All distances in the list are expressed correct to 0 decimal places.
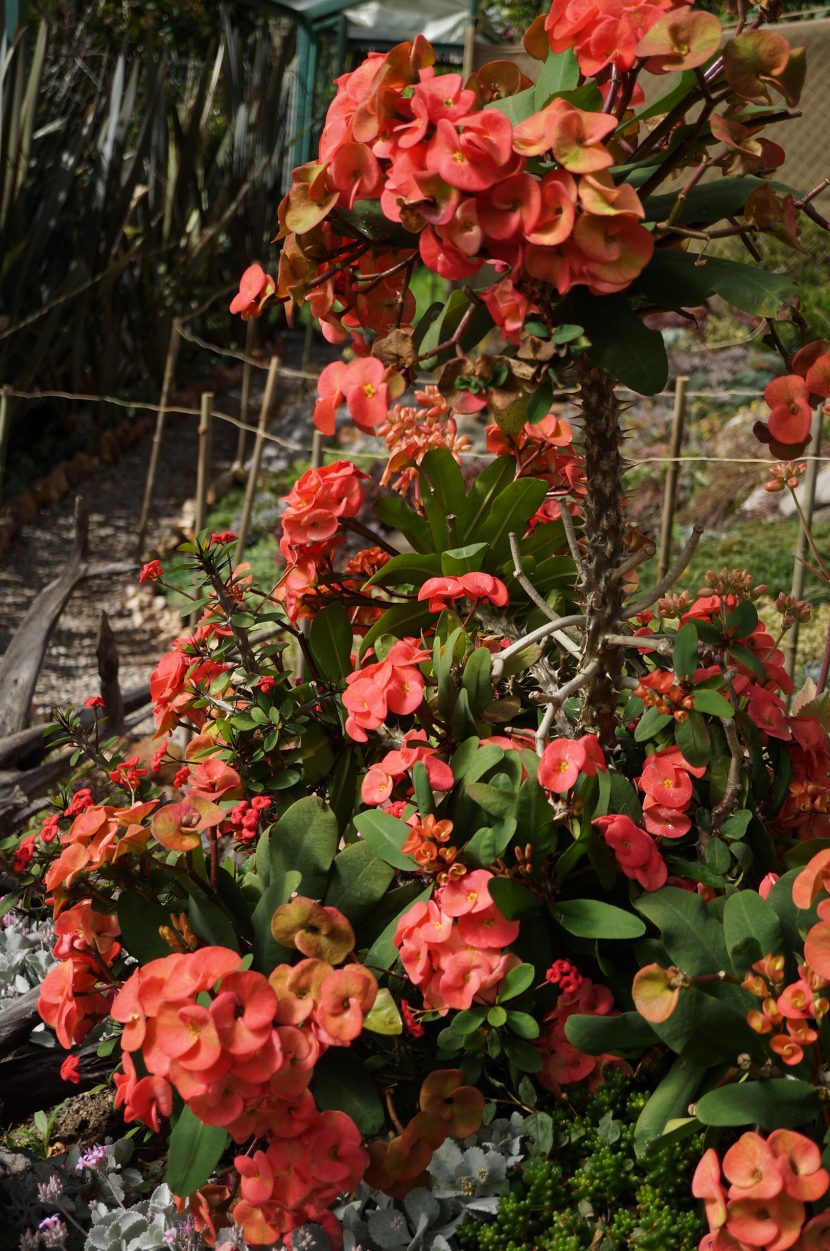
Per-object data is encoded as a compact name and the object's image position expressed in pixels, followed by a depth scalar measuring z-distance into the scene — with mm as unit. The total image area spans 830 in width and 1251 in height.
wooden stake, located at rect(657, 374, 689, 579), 3074
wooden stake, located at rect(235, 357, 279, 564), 3884
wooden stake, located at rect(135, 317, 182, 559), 5332
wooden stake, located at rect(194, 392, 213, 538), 4160
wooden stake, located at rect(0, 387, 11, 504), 4348
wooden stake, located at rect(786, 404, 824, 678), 2554
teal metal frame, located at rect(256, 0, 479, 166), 12109
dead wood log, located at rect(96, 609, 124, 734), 2500
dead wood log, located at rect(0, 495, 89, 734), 2654
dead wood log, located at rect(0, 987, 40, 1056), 1511
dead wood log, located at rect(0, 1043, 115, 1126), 1504
